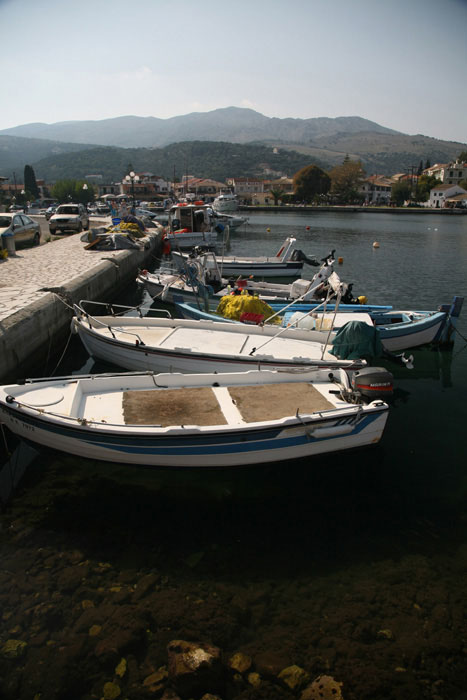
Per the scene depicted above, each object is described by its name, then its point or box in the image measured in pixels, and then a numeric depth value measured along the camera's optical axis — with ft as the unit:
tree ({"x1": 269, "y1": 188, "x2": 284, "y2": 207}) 369.09
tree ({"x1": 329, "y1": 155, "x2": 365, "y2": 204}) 363.35
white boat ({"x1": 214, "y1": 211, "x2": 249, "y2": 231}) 161.89
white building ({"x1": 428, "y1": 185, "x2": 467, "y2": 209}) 328.08
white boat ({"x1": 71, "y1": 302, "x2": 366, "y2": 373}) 28.84
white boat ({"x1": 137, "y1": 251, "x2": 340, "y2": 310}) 46.19
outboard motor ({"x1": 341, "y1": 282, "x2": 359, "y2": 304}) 46.93
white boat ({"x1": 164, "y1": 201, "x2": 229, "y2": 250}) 92.73
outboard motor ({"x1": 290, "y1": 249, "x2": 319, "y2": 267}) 72.12
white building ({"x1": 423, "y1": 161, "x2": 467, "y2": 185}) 401.08
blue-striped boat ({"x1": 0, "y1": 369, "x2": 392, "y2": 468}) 20.70
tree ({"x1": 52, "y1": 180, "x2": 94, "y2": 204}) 331.77
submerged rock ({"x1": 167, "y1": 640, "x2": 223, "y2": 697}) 13.03
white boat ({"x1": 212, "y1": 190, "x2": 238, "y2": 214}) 250.57
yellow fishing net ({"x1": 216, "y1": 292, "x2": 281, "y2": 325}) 37.22
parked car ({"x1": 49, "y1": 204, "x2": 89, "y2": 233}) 91.56
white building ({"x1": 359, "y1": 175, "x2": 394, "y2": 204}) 412.26
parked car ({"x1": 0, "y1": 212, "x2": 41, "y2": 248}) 61.41
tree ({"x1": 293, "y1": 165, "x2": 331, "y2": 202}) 357.61
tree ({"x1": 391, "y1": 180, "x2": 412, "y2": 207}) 343.46
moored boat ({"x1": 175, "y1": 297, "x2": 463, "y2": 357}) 36.06
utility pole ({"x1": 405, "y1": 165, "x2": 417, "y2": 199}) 366.84
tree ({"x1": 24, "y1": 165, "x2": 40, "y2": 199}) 341.08
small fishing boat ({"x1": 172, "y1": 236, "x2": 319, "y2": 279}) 70.64
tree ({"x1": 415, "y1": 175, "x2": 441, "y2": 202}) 350.21
